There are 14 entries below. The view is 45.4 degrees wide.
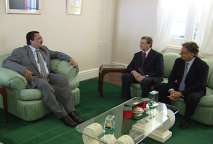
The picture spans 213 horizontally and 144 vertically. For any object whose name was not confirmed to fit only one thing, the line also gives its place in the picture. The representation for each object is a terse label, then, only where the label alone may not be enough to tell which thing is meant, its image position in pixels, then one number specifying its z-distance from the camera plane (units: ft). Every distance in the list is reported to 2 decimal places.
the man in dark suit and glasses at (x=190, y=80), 10.30
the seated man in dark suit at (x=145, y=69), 12.02
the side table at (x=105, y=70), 13.05
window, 13.98
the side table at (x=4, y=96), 9.23
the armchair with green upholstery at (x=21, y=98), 9.51
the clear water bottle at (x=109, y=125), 7.15
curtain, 13.42
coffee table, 6.92
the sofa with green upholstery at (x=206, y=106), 10.37
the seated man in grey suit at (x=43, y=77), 9.98
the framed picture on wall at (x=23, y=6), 11.53
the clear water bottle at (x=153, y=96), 9.93
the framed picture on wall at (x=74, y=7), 14.19
